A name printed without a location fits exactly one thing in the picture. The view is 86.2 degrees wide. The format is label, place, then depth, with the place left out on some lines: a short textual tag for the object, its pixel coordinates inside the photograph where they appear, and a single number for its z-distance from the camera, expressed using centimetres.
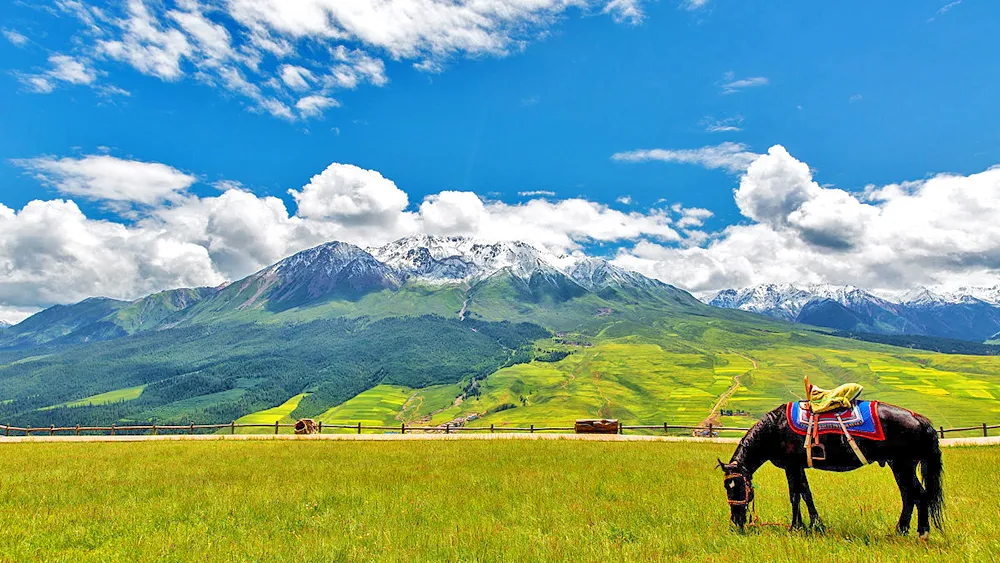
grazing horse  1086
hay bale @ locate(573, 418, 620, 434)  4478
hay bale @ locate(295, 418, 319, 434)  5081
